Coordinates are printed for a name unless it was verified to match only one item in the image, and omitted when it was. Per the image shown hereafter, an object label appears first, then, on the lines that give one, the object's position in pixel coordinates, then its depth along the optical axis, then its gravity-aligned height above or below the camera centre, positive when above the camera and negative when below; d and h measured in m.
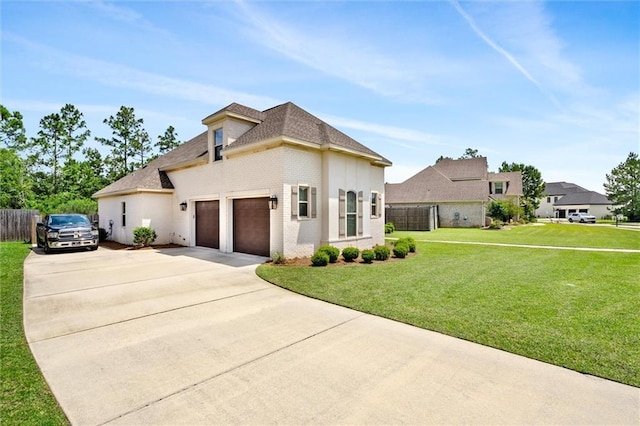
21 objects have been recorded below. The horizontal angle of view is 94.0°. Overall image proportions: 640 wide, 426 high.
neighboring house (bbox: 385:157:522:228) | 29.10 +2.29
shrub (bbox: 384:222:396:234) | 22.17 -1.22
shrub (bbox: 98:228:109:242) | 17.84 -1.18
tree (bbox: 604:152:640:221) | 41.31 +3.32
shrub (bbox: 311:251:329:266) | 9.83 -1.56
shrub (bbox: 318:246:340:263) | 10.20 -1.36
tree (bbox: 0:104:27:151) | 28.09 +8.25
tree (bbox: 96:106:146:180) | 35.75 +8.96
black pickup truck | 13.13 -0.81
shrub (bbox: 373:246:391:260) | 10.88 -1.50
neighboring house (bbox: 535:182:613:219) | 56.03 +1.64
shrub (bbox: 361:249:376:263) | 10.35 -1.53
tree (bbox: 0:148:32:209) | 26.16 +2.92
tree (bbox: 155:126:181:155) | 39.72 +9.87
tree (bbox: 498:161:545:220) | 52.09 +4.69
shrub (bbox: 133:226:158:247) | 14.43 -1.06
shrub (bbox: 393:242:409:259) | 11.39 -1.50
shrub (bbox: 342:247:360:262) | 10.52 -1.48
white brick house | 10.81 +1.01
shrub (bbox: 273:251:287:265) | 10.20 -1.58
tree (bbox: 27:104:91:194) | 31.22 +7.95
